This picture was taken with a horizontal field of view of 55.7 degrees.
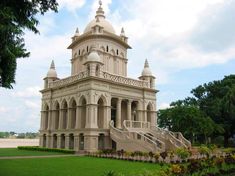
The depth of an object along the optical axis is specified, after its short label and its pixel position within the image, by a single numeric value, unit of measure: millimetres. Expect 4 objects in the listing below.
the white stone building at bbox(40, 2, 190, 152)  24170
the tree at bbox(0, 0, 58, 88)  7379
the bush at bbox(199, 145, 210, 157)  19423
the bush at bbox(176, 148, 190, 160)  16765
